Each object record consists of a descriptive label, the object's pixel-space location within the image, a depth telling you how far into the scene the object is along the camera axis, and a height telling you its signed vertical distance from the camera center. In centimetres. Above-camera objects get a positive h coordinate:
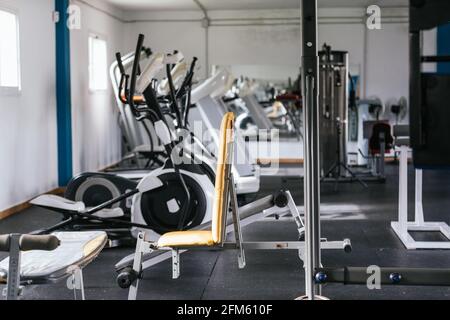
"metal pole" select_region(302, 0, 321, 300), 308 -2
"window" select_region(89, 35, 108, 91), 970 +103
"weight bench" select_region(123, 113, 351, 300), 345 -57
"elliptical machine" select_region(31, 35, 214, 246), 518 -53
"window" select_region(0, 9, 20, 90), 667 +83
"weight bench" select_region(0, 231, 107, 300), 244 -55
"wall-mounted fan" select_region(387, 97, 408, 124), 1098 +33
